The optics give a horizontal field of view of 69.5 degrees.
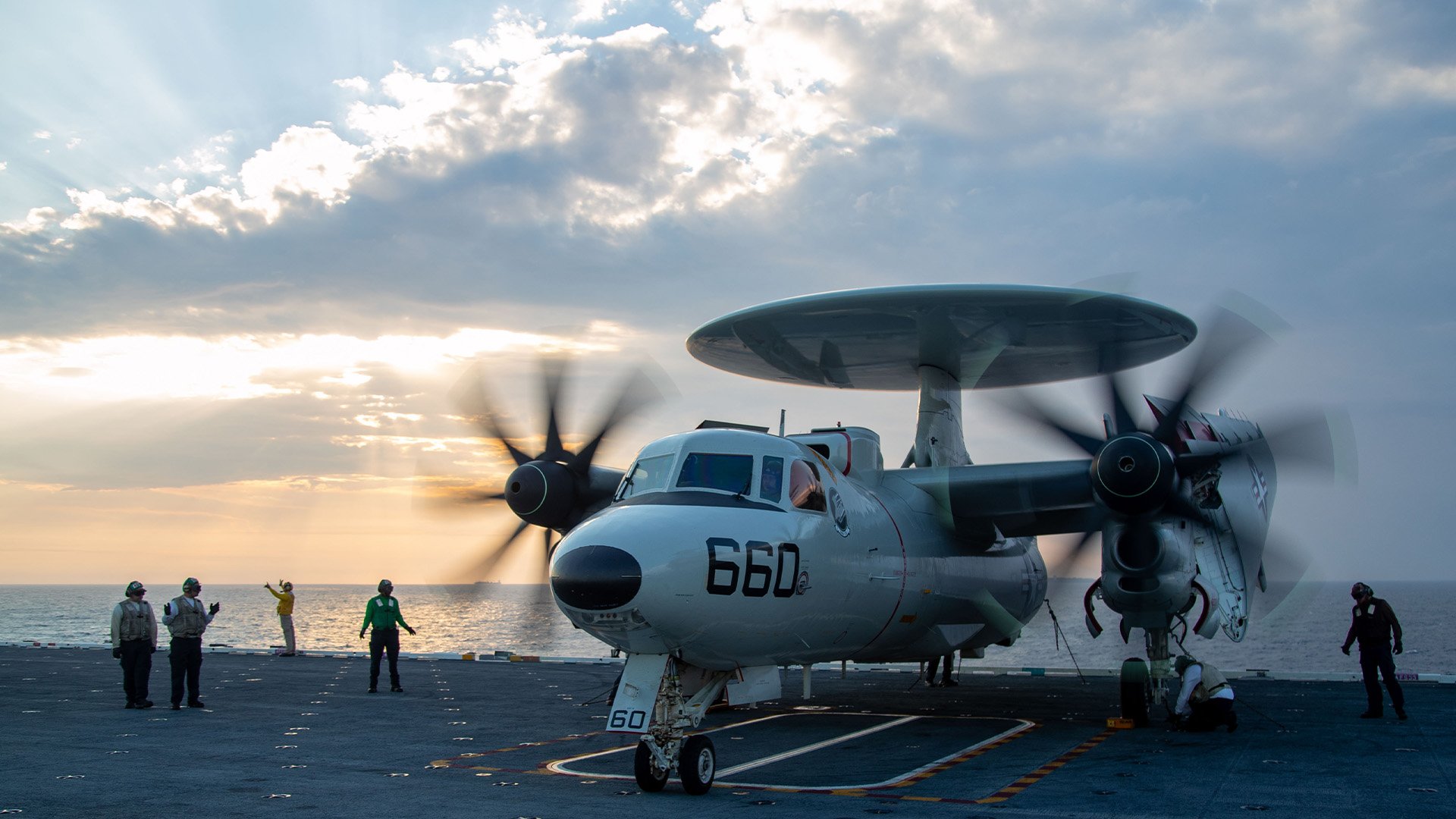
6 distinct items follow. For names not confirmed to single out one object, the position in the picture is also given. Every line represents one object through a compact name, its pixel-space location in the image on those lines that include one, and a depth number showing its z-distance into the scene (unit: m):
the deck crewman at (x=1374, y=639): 15.47
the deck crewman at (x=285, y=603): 27.03
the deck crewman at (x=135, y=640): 16.23
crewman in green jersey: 19.33
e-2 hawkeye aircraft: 9.91
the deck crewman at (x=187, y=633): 16.36
